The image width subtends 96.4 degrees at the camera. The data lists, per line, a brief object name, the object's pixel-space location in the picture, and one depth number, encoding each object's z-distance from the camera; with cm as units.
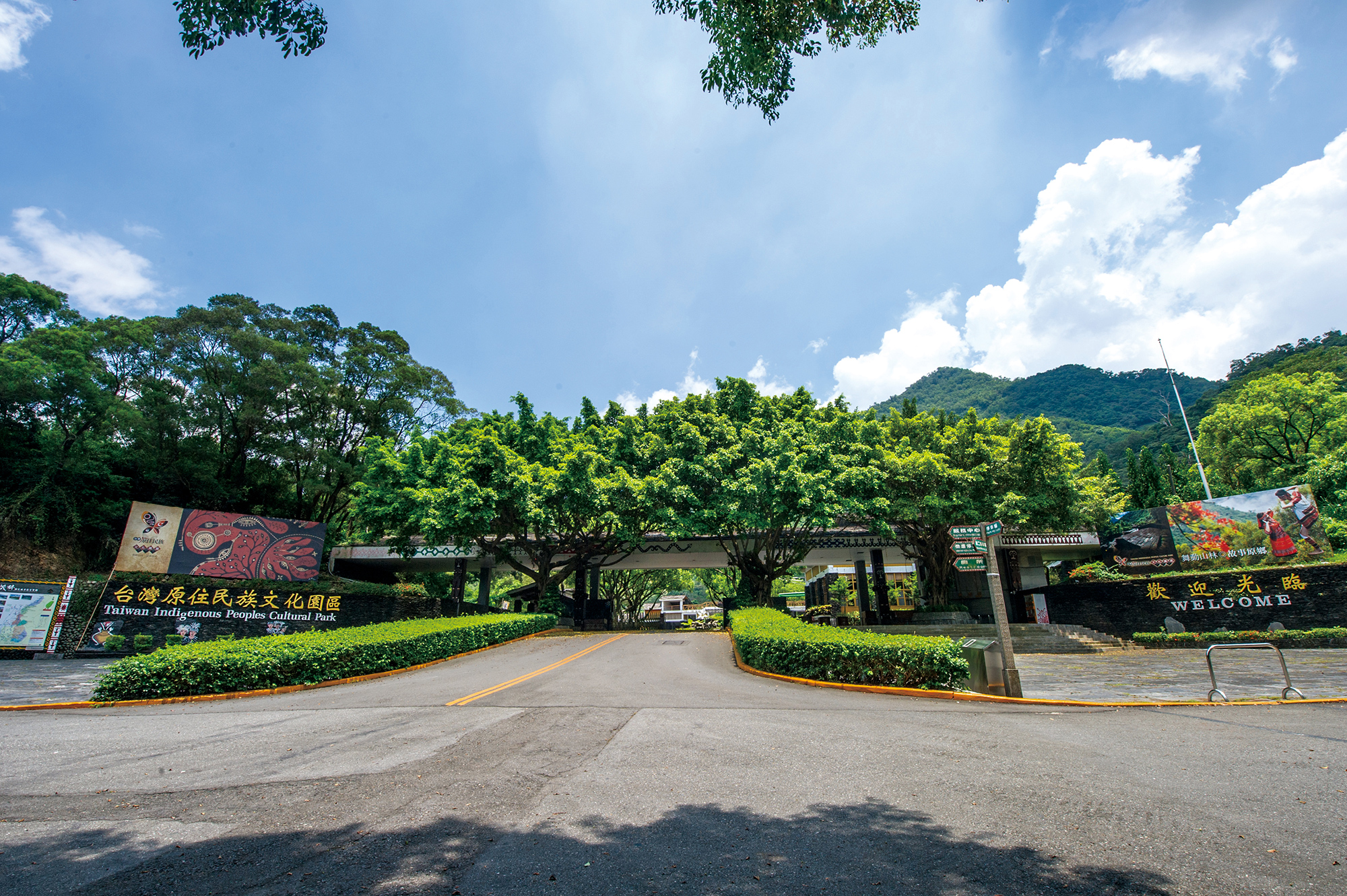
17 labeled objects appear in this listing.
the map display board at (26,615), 1595
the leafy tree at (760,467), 2177
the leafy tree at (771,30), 547
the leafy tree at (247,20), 447
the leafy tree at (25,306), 2686
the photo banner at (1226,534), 2142
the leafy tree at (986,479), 2173
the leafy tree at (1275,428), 3375
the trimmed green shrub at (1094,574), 2366
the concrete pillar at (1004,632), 920
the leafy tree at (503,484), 2255
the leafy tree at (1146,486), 4331
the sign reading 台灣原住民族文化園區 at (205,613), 1697
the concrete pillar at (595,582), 3206
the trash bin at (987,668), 943
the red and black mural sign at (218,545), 2003
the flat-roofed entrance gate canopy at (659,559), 2953
